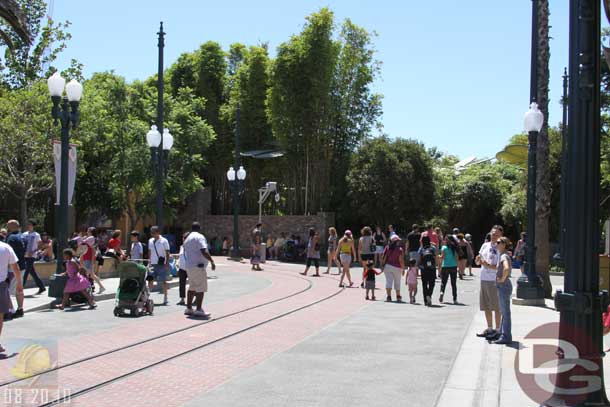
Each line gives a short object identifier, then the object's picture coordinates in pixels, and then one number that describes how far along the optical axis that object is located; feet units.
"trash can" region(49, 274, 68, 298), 45.98
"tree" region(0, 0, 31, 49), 40.42
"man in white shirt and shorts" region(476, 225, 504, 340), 34.30
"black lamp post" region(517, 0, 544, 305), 48.34
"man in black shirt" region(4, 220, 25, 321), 45.68
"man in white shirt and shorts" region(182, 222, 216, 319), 41.70
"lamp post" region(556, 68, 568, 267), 69.04
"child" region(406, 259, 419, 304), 51.06
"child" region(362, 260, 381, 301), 53.18
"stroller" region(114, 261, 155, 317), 41.81
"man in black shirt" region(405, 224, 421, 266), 56.60
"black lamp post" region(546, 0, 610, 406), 18.45
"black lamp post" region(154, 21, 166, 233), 63.41
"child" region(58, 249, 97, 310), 44.80
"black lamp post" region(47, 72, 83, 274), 48.32
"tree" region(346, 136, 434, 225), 112.68
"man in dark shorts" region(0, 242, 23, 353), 28.37
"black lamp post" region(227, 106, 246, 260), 101.91
